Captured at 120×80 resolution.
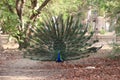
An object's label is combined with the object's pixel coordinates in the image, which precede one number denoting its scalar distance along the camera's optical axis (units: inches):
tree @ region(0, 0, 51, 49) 862.5
